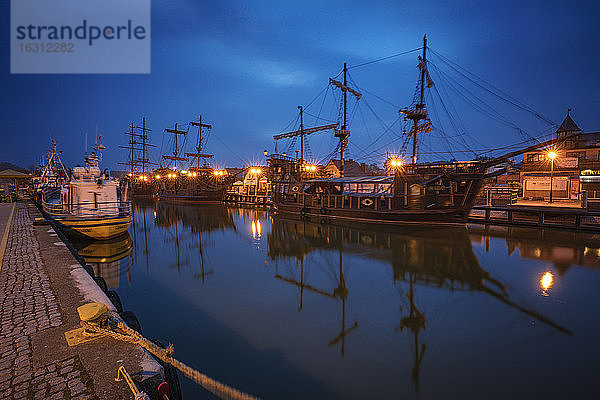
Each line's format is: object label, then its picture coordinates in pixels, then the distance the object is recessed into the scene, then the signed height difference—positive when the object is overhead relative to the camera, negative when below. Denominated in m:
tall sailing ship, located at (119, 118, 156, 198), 83.16 +1.83
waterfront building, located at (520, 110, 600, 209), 32.97 +2.66
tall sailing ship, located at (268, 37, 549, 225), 25.18 +0.02
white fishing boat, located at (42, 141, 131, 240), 16.58 -1.21
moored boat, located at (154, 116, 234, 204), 54.81 +1.26
